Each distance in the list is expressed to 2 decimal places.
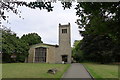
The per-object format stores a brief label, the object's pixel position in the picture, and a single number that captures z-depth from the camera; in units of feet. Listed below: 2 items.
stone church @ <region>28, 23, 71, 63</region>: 70.08
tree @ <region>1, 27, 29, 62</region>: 54.74
